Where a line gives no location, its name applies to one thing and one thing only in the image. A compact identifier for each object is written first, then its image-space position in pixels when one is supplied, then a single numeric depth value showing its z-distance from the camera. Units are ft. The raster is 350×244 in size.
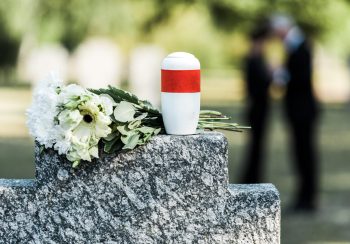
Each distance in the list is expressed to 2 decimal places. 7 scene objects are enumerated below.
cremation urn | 12.72
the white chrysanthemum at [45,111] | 12.63
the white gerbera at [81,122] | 12.53
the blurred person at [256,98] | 35.70
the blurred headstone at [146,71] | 80.89
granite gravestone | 12.62
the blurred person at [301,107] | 34.40
